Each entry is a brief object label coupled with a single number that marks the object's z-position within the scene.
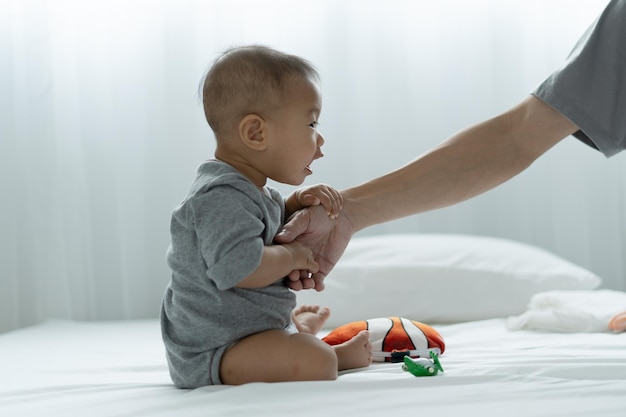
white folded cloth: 2.14
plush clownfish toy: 1.91
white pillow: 2.46
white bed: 1.59
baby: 1.74
